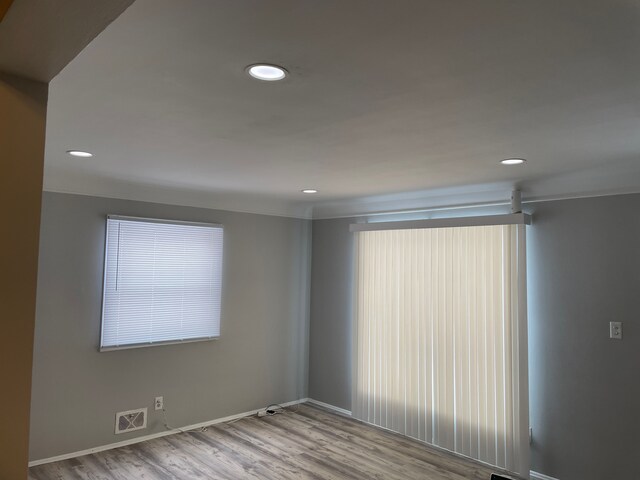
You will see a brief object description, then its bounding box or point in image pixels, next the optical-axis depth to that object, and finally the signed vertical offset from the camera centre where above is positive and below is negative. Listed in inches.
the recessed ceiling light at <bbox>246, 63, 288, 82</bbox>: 60.2 +27.1
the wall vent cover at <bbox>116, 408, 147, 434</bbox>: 152.7 -51.5
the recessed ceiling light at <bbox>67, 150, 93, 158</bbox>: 111.2 +28.5
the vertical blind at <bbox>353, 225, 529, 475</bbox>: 140.2 -22.2
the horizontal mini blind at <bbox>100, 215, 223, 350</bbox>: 150.9 -4.4
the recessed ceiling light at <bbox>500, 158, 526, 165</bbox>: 110.4 +28.4
